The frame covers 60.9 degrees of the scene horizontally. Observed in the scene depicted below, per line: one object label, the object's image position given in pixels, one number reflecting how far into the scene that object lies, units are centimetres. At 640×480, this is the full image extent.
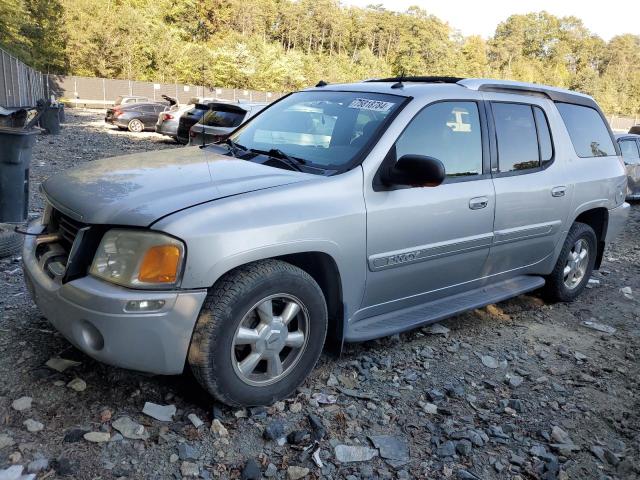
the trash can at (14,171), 569
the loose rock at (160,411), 280
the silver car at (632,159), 1152
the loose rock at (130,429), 264
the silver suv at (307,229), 255
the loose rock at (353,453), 267
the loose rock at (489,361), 381
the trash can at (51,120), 1689
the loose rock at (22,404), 273
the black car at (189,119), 1507
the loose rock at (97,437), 257
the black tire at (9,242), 495
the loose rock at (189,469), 244
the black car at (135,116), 2227
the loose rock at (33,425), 259
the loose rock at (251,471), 246
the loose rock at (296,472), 250
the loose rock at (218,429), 272
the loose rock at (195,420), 278
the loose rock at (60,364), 309
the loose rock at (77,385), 293
